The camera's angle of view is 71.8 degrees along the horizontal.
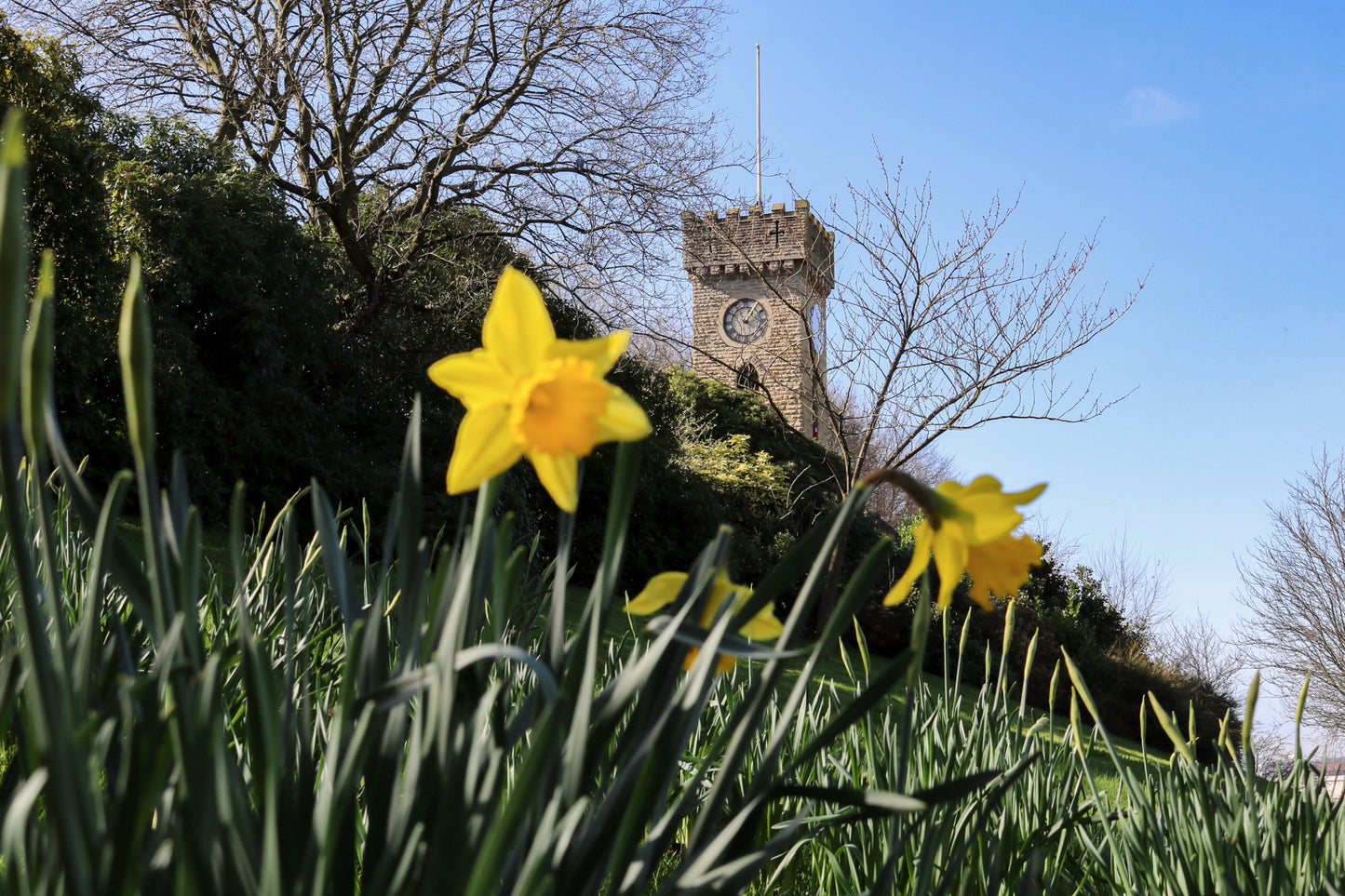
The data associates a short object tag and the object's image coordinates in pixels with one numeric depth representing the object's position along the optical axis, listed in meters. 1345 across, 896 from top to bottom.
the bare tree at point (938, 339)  7.65
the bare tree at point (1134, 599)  16.92
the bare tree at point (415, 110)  8.20
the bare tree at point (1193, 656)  16.36
